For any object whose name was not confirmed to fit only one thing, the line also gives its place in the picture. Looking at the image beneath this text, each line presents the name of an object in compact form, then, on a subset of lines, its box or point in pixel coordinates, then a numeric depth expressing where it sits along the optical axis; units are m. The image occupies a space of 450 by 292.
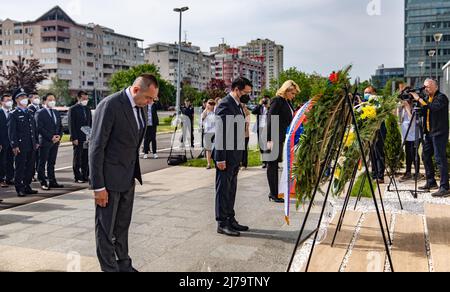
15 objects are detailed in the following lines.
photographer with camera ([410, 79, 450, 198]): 7.44
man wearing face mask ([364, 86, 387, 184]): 8.48
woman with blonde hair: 7.21
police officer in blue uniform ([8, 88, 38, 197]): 8.34
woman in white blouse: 12.08
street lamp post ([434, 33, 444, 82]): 23.22
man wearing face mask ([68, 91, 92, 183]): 10.05
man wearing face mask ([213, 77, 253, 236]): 5.44
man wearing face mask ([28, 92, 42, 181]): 9.98
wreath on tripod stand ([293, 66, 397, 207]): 4.07
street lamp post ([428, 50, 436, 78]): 27.17
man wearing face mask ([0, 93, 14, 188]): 9.50
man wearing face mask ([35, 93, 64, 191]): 9.10
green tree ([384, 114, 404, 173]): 9.92
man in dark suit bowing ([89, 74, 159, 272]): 3.67
